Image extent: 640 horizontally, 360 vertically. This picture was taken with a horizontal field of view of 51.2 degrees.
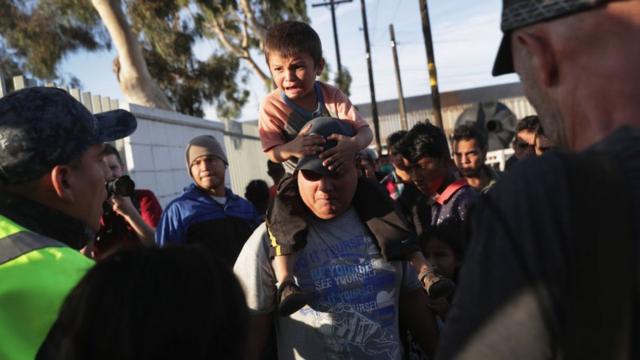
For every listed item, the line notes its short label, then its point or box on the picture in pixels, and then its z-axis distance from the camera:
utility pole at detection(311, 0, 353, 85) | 36.59
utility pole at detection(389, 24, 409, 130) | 37.90
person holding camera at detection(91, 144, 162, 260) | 4.25
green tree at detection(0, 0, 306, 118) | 21.75
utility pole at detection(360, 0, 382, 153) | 29.86
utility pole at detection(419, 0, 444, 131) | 16.59
